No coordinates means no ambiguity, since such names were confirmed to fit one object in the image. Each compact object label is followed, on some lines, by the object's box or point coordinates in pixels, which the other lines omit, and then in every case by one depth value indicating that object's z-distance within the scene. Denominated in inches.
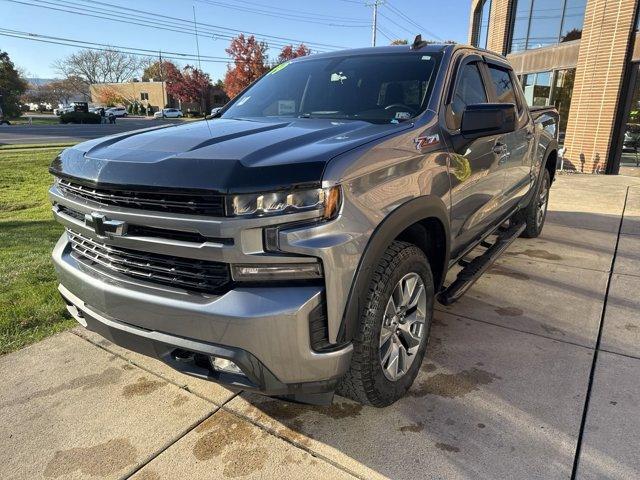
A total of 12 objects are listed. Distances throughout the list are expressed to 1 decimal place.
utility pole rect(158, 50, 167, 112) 2959.4
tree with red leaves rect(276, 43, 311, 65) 1988.2
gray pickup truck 76.1
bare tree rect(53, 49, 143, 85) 3732.8
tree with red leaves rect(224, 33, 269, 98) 2010.3
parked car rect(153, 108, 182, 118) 2436.0
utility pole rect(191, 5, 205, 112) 2757.1
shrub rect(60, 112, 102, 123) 1787.6
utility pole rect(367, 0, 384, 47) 1568.4
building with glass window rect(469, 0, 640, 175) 430.0
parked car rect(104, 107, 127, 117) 2424.2
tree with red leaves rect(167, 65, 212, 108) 2728.8
